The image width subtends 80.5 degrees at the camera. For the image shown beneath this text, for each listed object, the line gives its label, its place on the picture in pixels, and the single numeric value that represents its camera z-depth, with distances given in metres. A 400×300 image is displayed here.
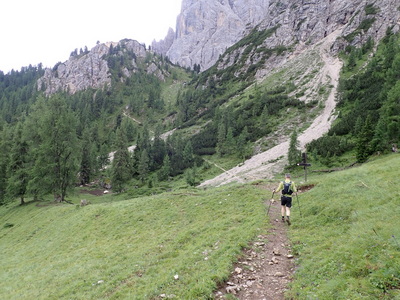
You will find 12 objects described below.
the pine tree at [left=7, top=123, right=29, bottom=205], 44.38
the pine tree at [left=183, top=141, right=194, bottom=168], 83.84
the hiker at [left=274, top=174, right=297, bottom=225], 14.75
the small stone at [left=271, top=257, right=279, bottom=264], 10.46
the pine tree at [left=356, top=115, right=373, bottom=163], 36.78
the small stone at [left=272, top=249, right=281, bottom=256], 11.16
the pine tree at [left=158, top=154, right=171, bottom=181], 76.81
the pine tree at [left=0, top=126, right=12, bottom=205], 48.03
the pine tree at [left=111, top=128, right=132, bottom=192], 66.88
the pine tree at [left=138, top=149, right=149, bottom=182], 78.06
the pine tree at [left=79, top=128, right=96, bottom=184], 79.31
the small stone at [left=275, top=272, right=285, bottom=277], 9.46
